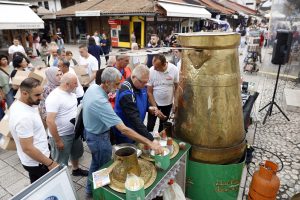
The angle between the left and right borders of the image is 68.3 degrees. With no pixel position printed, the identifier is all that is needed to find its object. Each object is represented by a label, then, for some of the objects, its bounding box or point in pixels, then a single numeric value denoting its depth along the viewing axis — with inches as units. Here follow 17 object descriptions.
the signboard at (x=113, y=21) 785.6
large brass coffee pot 106.5
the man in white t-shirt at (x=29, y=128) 88.7
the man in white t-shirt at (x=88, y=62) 222.5
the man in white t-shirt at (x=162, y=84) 166.2
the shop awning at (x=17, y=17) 401.1
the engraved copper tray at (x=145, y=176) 82.9
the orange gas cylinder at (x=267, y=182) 116.2
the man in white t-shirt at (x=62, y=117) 117.6
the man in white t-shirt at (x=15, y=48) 417.1
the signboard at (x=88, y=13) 744.5
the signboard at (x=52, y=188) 73.9
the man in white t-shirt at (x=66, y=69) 174.1
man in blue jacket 107.7
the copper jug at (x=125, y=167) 84.7
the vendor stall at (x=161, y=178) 81.8
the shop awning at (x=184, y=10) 614.0
